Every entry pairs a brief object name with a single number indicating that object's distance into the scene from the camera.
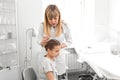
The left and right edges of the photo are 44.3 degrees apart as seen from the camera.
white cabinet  2.46
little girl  1.51
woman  1.87
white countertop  1.79
